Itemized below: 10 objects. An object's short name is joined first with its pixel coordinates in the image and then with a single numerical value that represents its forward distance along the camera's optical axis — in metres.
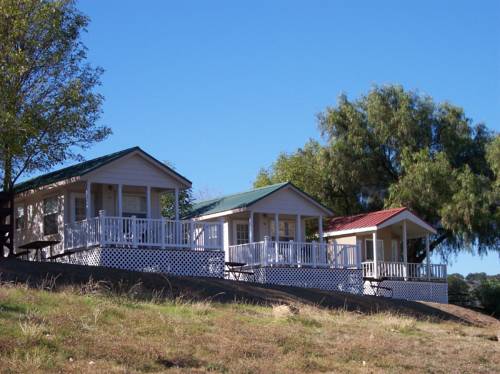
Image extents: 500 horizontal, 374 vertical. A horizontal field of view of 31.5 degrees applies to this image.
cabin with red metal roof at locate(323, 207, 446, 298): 38.41
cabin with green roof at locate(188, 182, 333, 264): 35.50
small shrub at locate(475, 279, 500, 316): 41.81
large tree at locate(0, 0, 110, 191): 29.69
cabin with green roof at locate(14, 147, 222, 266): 29.00
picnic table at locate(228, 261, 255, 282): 31.52
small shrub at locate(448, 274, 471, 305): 46.06
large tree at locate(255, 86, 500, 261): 43.88
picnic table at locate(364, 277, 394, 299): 35.78
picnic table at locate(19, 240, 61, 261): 28.24
